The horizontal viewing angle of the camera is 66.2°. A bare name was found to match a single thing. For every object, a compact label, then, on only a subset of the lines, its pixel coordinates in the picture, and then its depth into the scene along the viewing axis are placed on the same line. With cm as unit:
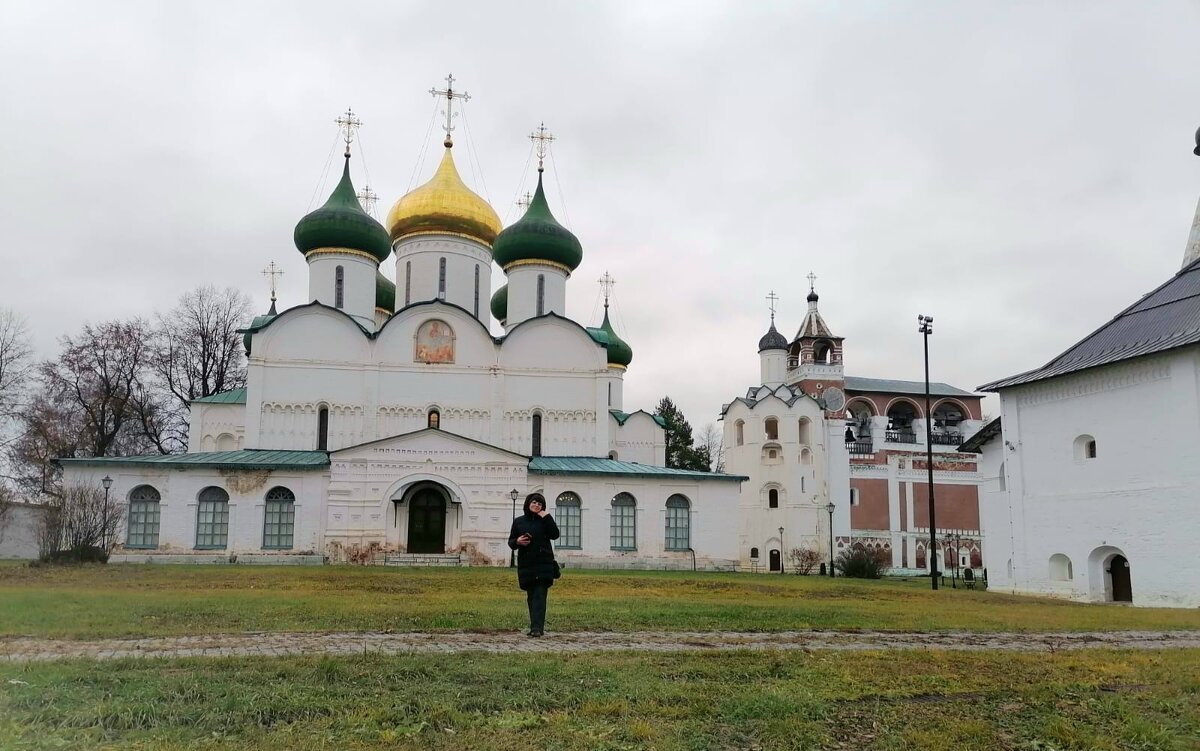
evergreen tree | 6931
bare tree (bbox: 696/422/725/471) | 7293
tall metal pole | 2656
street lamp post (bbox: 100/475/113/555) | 2551
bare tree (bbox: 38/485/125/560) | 2411
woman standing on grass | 872
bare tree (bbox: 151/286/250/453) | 3994
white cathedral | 2936
